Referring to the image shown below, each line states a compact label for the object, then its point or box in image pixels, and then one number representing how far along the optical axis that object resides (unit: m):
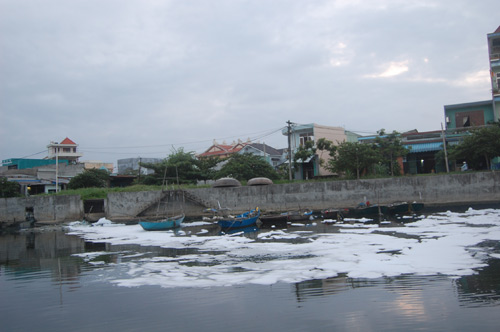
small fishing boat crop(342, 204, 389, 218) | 27.12
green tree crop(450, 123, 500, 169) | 28.14
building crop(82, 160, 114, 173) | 62.25
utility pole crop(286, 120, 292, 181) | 32.72
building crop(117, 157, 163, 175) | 55.95
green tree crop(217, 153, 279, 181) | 36.78
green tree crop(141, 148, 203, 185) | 38.12
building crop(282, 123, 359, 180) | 38.19
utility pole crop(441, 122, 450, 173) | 30.81
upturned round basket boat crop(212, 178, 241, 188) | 33.72
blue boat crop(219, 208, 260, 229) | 23.91
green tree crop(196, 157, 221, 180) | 39.02
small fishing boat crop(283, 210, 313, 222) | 25.91
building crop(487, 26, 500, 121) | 34.19
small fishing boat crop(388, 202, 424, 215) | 27.02
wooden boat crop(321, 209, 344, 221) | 26.23
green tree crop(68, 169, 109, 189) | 39.69
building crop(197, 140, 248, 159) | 55.94
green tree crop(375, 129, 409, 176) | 32.41
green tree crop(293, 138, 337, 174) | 33.84
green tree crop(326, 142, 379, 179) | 31.73
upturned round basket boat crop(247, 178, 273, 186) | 33.31
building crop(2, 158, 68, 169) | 50.81
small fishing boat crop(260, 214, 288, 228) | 25.12
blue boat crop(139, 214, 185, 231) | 24.66
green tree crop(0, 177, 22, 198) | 35.78
